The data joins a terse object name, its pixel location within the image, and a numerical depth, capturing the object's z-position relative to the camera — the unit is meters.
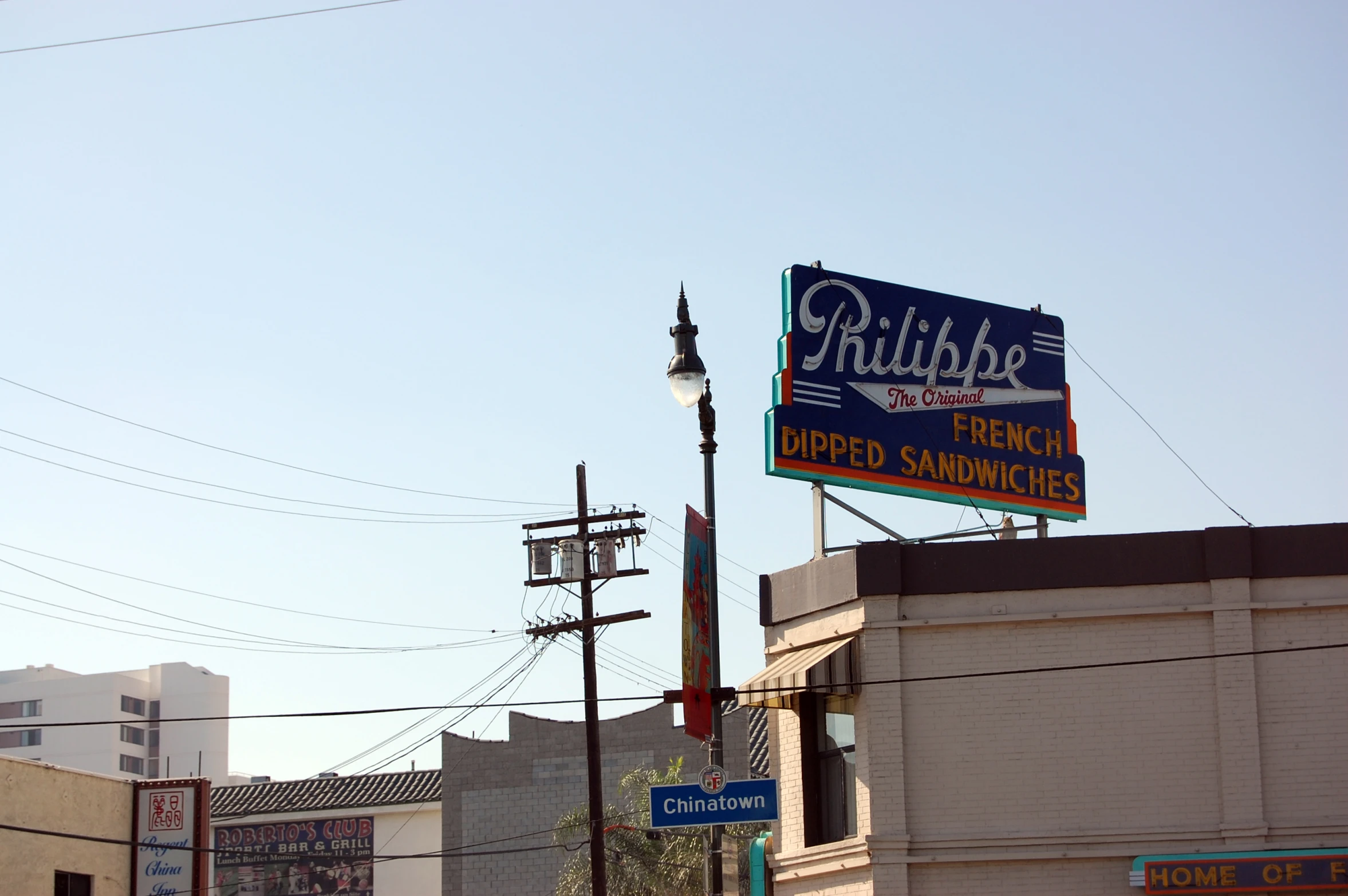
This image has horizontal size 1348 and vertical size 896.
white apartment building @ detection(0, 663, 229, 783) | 115.62
